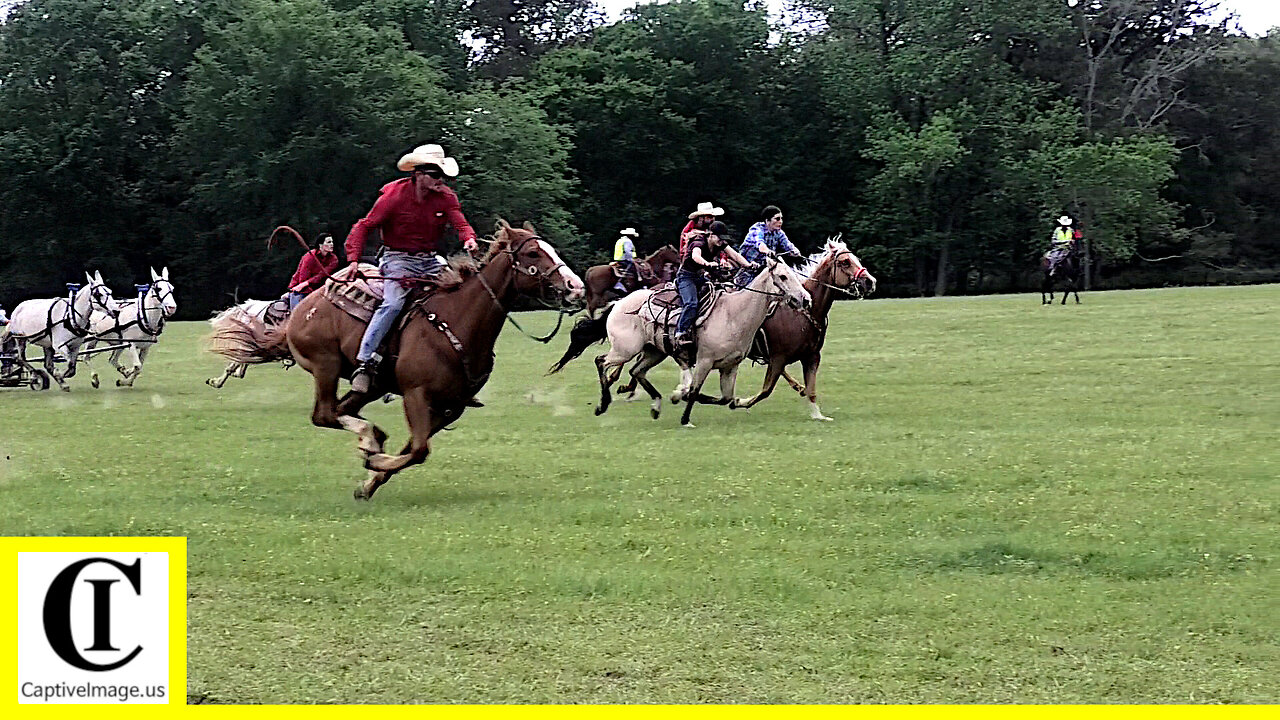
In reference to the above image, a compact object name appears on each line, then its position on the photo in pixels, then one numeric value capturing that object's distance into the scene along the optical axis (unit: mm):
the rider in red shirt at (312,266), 20256
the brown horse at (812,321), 18562
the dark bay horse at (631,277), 24656
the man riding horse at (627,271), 26328
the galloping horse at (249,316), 14992
